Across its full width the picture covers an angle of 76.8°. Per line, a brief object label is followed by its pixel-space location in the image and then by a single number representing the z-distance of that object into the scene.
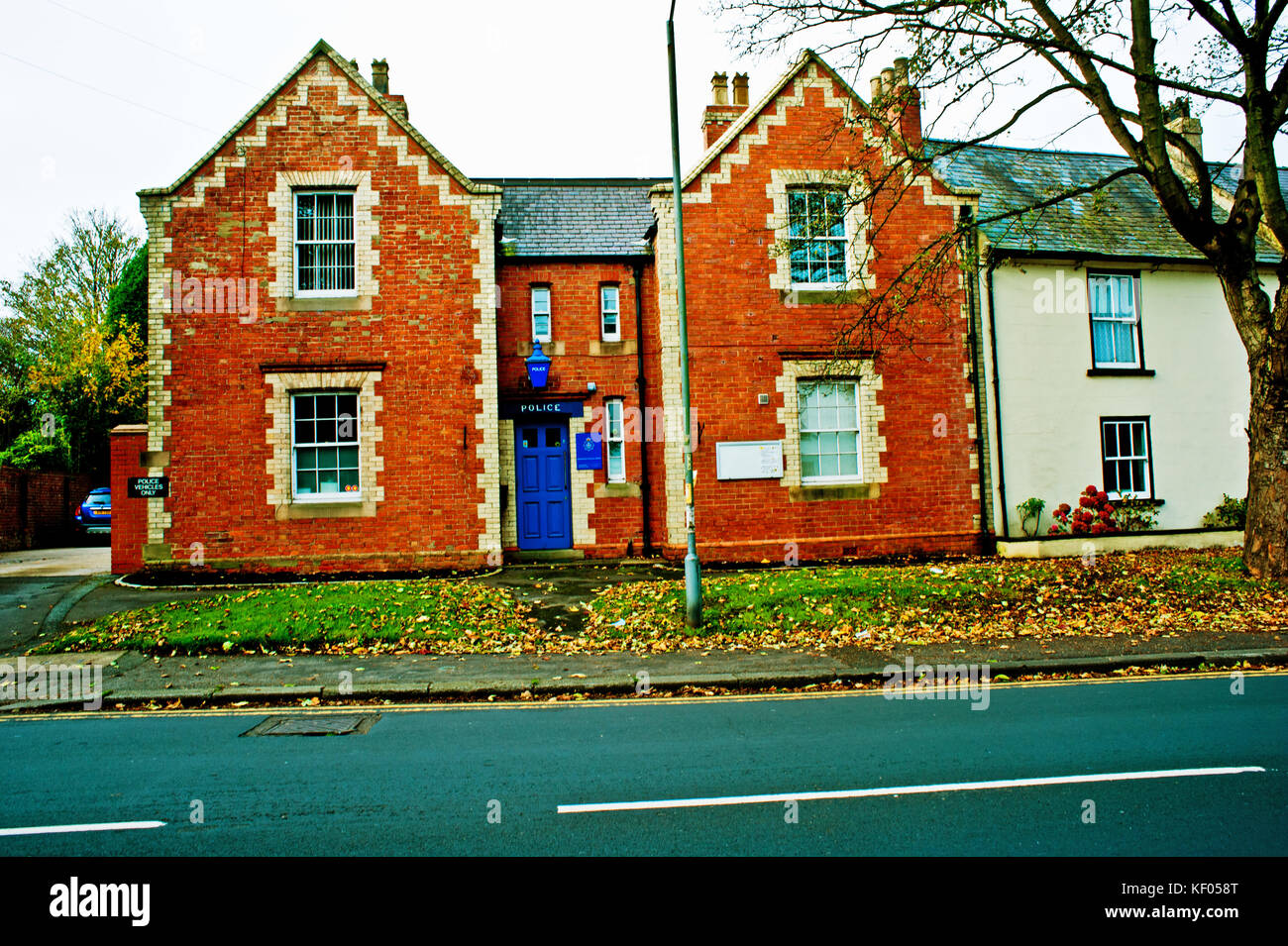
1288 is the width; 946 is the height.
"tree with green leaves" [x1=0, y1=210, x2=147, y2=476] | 31.81
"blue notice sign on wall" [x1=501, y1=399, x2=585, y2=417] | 17.48
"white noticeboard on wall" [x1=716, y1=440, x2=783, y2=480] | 16.44
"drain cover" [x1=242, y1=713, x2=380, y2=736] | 7.19
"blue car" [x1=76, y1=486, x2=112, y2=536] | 27.84
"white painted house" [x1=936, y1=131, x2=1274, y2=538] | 17.73
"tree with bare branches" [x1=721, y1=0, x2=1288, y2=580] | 11.90
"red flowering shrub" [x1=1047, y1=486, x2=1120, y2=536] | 17.41
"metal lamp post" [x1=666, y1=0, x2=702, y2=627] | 10.97
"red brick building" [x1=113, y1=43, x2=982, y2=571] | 15.73
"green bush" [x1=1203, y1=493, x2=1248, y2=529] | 18.58
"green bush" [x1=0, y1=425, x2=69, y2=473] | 29.75
